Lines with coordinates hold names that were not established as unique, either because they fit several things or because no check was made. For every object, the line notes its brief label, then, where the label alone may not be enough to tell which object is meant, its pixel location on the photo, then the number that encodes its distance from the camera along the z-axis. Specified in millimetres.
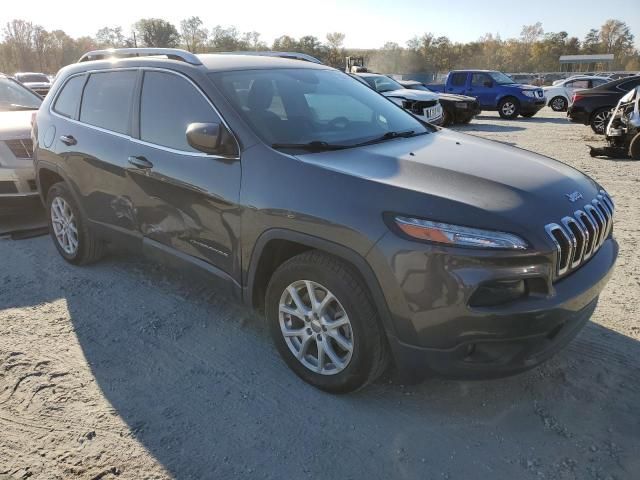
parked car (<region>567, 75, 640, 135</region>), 13391
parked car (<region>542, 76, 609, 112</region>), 21734
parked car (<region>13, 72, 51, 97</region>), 23281
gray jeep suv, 2225
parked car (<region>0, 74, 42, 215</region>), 5535
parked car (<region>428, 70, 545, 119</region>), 18328
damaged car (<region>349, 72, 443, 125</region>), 12633
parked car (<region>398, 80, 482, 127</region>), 15422
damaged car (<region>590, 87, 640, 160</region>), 9743
